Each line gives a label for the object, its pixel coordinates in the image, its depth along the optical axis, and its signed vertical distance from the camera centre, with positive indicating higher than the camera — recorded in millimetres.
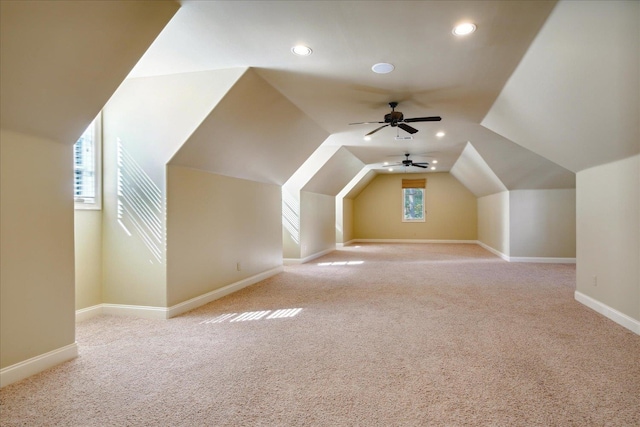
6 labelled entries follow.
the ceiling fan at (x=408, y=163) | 9300 +1306
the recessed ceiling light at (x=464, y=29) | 2885 +1503
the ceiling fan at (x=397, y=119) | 4801 +1261
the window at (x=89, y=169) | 4043 +507
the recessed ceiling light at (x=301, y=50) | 3297 +1516
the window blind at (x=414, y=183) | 13805 +1142
